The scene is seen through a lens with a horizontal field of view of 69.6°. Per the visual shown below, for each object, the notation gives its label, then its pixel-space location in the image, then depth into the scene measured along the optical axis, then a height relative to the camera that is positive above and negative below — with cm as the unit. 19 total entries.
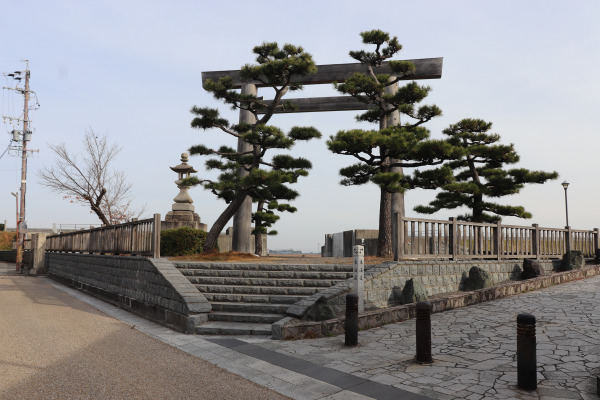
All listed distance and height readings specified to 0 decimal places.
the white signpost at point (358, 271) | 895 -74
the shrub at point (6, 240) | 4606 -105
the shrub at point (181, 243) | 1667 -39
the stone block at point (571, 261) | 1819 -96
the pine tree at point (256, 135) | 1514 +353
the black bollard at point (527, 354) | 510 -138
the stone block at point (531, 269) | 1540 -113
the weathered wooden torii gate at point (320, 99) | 1662 +580
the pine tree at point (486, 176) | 1981 +282
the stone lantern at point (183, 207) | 2402 +146
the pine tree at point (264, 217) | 2182 +83
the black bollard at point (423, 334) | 634 -145
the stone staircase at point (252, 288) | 923 -133
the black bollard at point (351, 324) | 743 -153
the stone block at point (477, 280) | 1256 -126
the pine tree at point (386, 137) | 1431 +329
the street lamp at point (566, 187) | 2650 +317
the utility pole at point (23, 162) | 2898 +490
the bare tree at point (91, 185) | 2902 +326
